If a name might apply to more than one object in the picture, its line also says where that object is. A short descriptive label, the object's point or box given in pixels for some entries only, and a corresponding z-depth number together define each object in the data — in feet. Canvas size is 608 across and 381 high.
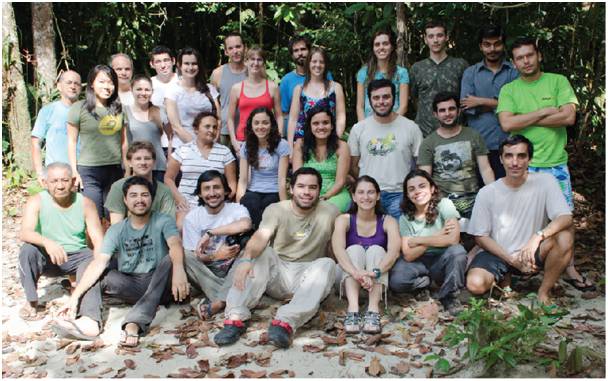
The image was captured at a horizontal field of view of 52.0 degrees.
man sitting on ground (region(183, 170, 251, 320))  16.66
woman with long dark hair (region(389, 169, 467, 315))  16.19
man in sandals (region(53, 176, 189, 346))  15.48
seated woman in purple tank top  15.39
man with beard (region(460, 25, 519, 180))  18.80
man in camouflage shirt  19.30
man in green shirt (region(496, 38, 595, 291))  17.46
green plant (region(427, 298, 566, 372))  12.34
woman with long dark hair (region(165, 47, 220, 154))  20.68
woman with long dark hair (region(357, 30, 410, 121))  19.43
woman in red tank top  20.49
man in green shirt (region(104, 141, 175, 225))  17.61
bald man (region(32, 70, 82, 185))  19.63
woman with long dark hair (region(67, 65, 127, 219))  19.02
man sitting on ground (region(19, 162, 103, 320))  16.71
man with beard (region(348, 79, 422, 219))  18.21
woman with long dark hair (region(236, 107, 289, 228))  19.08
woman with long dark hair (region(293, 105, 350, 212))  18.57
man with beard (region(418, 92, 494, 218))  17.83
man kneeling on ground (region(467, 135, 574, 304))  15.96
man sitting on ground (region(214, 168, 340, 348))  15.19
